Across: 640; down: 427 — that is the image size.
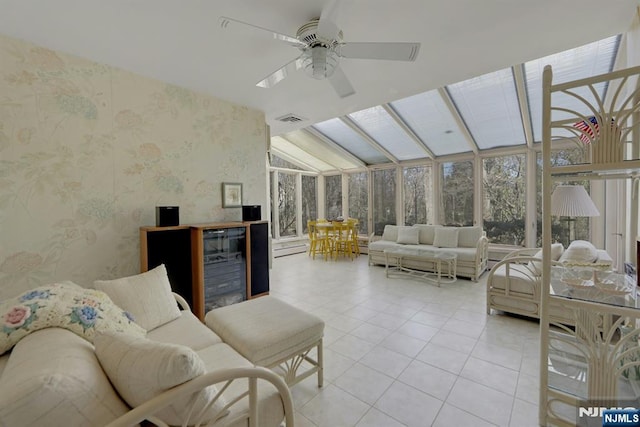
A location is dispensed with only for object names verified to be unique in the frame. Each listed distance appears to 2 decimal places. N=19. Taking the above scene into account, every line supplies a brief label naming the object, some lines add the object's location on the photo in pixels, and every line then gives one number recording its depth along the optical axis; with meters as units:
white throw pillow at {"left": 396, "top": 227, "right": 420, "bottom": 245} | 5.54
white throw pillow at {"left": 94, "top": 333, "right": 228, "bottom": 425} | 0.85
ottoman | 1.64
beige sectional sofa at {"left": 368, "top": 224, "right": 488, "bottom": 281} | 4.45
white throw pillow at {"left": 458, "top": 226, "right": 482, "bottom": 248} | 4.92
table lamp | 2.33
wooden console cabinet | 2.59
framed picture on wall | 3.30
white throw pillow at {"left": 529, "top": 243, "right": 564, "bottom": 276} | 2.94
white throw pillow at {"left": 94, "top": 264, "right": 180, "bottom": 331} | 1.79
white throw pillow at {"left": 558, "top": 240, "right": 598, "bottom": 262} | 2.69
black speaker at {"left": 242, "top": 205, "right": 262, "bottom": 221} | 3.35
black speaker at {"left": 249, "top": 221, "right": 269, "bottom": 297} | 3.30
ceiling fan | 1.62
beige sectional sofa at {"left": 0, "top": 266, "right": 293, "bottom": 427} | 0.72
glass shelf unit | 1.36
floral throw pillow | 1.06
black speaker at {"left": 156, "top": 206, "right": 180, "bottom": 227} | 2.64
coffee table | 4.33
